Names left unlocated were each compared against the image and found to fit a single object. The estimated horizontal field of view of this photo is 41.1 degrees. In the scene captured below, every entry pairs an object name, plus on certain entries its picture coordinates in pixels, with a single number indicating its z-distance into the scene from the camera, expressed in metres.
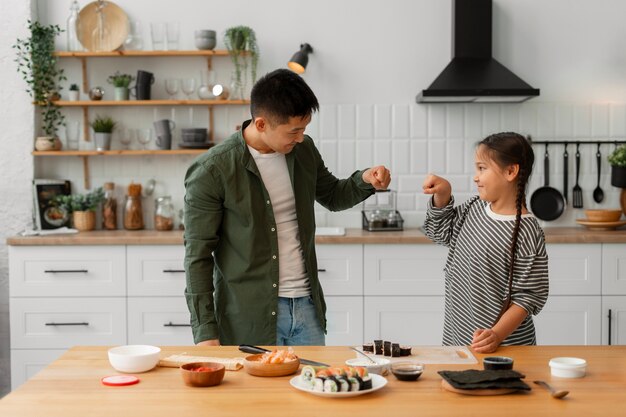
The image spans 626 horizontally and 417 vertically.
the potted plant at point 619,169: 4.63
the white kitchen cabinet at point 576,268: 4.20
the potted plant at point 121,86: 4.70
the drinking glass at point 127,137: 4.80
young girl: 2.34
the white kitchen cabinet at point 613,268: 4.20
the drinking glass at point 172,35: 4.78
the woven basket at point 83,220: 4.69
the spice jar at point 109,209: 4.76
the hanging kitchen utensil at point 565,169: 4.76
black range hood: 4.41
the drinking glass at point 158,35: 4.79
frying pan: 4.80
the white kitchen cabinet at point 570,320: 4.21
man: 2.56
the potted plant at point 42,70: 4.64
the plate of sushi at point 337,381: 1.82
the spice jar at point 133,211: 4.75
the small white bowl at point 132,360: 2.02
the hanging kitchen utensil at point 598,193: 4.79
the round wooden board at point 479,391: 1.83
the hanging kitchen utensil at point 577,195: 4.77
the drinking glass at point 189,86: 4.72
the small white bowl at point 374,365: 2.00
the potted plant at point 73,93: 4.74
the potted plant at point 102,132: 4.73
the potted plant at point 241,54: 4.65
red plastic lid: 1.93
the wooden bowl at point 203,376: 1.91
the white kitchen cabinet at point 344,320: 4.21
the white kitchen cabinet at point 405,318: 4.22
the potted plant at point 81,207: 4.68
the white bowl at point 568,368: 1.97
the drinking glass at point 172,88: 4.73
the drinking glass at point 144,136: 4.76
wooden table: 1.73
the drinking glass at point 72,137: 4.82
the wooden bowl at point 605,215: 4.49
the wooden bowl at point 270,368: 1.99
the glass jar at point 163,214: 4.70
